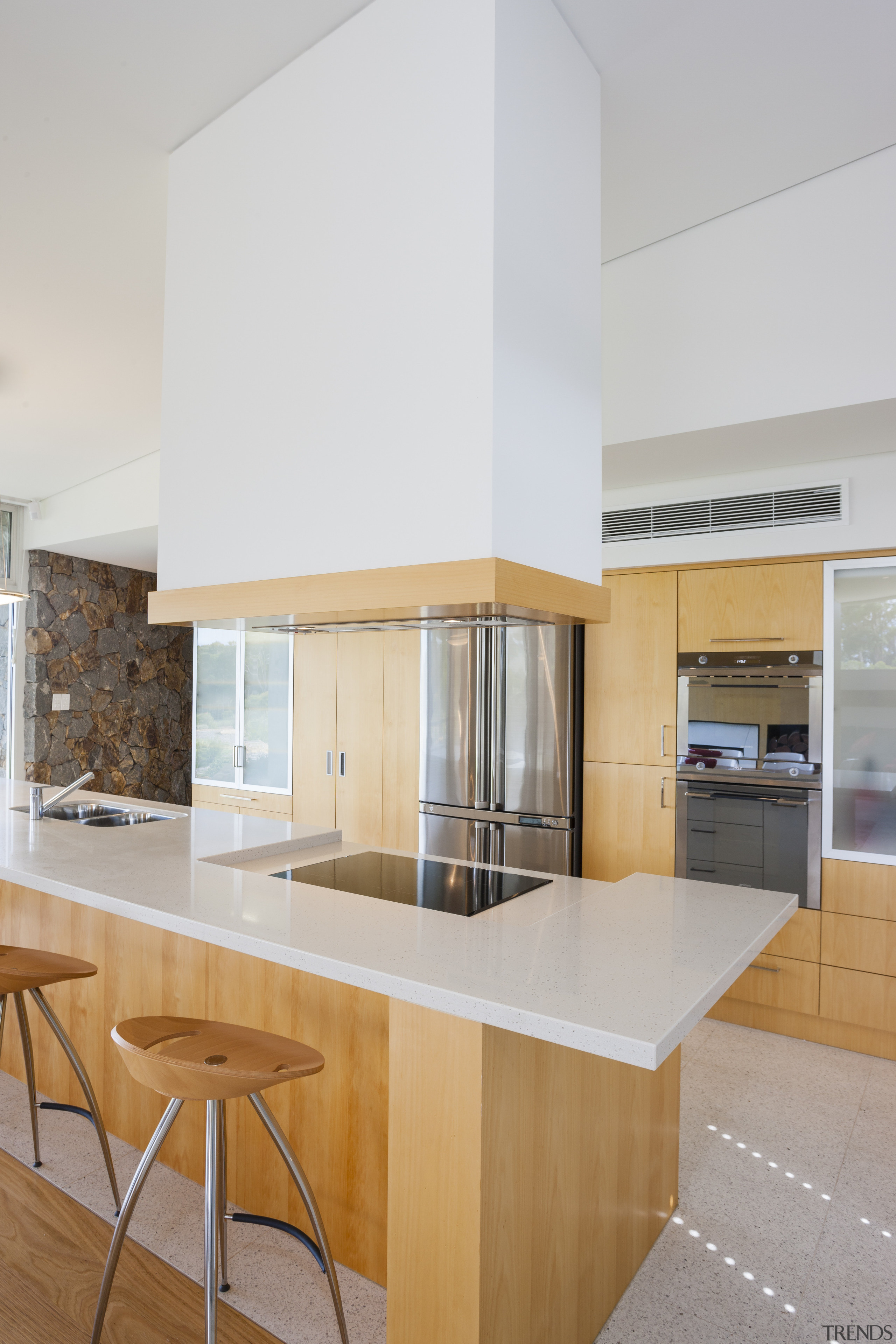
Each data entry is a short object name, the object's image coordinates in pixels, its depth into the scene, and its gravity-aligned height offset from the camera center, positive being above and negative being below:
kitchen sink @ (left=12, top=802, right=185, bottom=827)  2.97 -0.49
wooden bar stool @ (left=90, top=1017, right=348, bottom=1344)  1.32 -0.70
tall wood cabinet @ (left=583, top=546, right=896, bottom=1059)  3.00 -0.41
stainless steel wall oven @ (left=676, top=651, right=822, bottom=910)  3.12 -0.32
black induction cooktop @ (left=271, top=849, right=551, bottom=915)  1.80 -0.48
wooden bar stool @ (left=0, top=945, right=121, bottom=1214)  1.96 -0.74
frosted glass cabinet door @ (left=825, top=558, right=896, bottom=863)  2.98 -0.06
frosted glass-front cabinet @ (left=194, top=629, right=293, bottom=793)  4.82 -0.13
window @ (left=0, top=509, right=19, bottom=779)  5.47 +0.29
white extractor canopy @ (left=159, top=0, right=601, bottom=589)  1.63 +0.90
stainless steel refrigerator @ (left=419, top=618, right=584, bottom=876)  3.59 -0.25
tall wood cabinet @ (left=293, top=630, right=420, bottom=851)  4.12 -0.24
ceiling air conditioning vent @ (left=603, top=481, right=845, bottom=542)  3.02 +0.75
